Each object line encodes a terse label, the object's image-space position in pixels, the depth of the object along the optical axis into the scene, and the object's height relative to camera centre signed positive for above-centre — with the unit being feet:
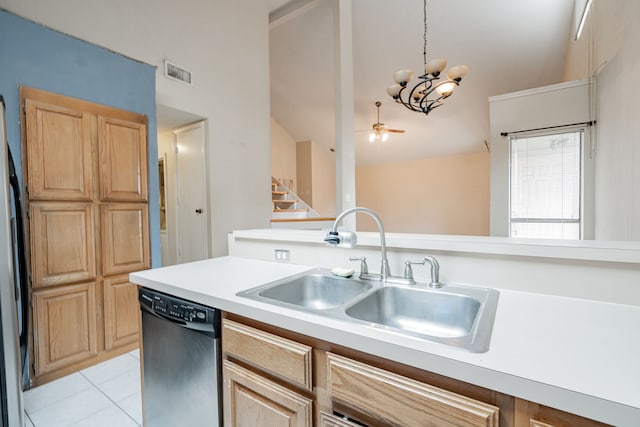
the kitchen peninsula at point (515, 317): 1.80 -1.09
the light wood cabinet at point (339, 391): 1.96 -1.53
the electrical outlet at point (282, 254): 5.46 -0.90
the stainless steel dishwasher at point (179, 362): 3.54 -2.07
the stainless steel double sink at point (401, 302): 3.28 -1.23
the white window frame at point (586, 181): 10.17 +0.78
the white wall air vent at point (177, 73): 9.66 +4.80
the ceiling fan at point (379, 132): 16.58 +4.38
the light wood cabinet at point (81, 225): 6.13 -0.33
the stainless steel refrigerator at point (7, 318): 3.74 -1.42
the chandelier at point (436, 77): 9.69 +4.54
